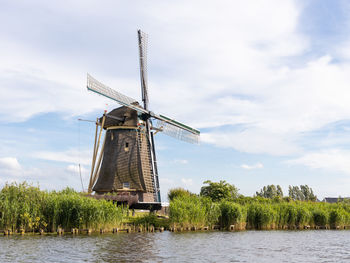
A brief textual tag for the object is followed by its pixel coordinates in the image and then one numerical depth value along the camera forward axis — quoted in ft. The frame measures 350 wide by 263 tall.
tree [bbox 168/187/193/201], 103.09
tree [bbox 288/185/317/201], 262.45
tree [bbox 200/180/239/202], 112.33
